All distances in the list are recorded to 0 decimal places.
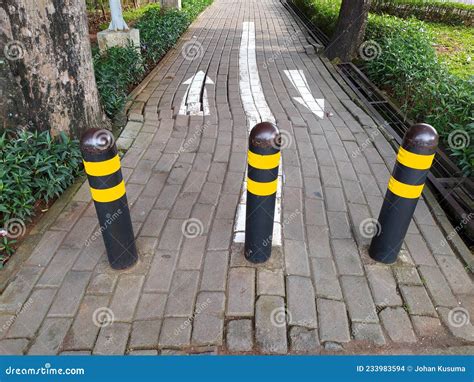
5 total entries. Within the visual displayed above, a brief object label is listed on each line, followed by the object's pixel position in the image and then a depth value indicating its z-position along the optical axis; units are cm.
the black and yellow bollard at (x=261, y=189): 257
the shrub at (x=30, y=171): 333
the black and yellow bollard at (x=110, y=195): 249
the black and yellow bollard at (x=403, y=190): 264
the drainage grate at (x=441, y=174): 377
